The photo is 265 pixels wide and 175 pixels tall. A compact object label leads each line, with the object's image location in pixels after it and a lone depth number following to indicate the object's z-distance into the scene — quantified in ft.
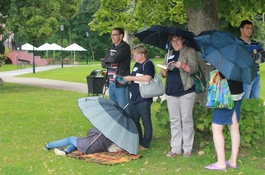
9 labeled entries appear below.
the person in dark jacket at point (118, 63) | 23.90
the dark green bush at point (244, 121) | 21.44
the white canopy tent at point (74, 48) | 166.61
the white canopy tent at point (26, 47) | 163.98
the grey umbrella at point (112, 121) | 20.59
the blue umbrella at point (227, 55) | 17.95
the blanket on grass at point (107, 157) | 20.51
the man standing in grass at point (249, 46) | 24.18
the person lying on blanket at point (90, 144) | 21.70
